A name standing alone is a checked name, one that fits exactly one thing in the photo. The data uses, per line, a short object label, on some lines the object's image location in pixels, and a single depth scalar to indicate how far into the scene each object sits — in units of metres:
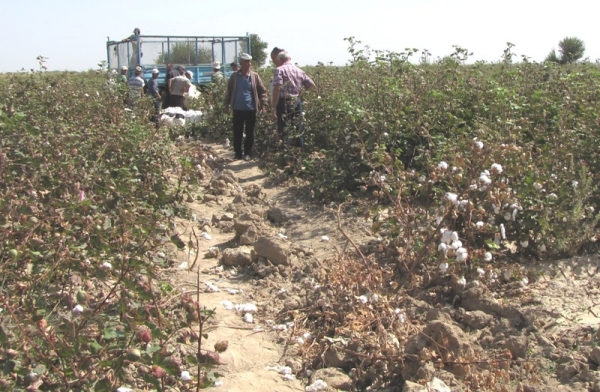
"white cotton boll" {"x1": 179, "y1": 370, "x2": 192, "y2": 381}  2.58
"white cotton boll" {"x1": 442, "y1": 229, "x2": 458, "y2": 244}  3.98
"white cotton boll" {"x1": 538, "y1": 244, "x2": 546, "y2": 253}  4.63
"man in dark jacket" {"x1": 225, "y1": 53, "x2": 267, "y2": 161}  8.97
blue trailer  17.89
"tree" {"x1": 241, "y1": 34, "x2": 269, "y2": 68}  46.78
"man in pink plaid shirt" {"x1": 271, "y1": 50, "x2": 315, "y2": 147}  8.47
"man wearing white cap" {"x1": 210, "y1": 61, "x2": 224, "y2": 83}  12.46
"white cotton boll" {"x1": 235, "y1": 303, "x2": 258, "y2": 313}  4.31
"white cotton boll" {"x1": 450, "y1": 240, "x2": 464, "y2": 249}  3.92
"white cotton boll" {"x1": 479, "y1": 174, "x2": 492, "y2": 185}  4.11
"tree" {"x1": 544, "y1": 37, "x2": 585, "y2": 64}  30.30
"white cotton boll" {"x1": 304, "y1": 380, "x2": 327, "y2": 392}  3.34
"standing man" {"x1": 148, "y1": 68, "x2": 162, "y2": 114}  12.70
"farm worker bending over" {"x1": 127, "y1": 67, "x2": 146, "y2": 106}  9.42
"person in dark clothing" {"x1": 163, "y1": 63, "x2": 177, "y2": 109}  12.09
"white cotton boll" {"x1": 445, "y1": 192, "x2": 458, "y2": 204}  4.05
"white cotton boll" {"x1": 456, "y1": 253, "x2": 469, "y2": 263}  3.89
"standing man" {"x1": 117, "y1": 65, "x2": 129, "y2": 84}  10.42
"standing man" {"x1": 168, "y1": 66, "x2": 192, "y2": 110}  11.62
